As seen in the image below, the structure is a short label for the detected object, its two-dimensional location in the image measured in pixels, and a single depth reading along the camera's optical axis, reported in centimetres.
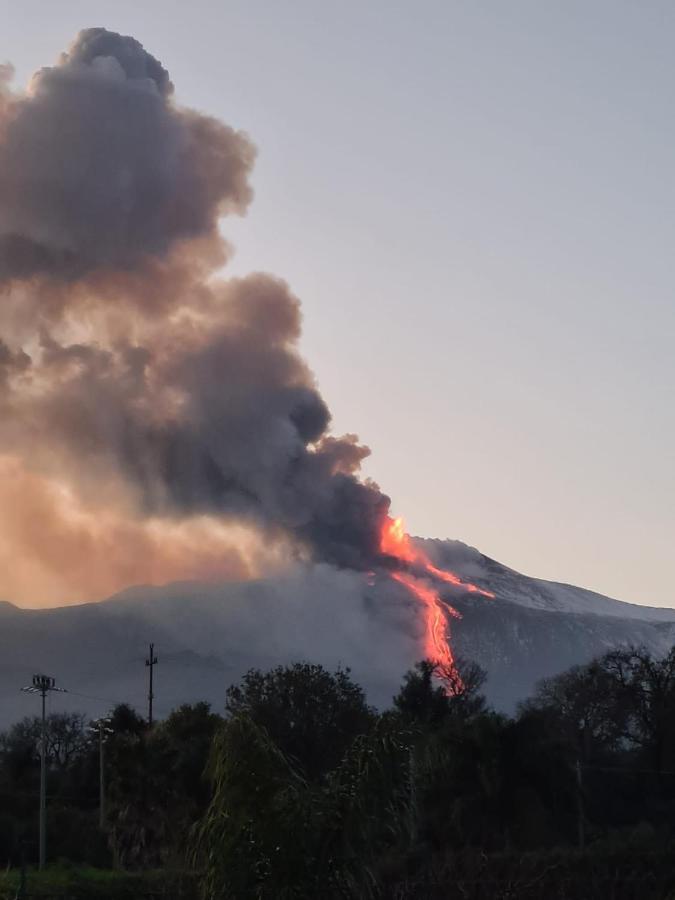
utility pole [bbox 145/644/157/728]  8674
